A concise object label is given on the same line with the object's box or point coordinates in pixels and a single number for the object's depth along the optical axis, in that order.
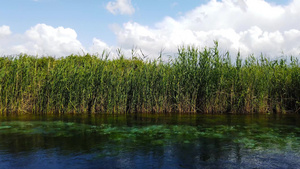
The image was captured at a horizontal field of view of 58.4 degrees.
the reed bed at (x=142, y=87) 8.50
